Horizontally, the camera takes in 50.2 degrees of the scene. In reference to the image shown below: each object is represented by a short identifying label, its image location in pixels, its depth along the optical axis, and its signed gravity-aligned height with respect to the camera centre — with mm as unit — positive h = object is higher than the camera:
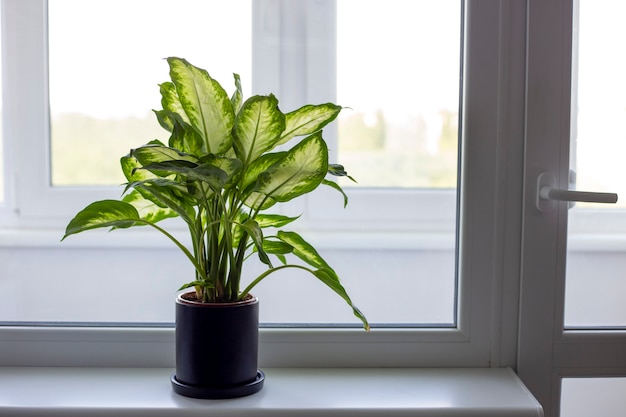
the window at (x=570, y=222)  1286 -106
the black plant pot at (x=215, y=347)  1091 -301
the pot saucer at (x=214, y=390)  1109 -377
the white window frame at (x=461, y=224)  1299 -115
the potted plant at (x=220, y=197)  1048 -53
